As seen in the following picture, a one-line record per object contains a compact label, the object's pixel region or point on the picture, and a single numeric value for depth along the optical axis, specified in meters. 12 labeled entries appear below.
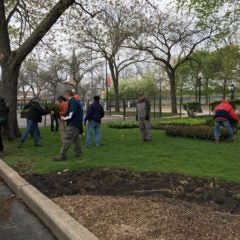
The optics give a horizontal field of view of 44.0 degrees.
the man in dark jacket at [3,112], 9.33
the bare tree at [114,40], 12.34
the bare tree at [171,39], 24.52
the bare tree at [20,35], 10.06
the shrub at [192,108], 20.80
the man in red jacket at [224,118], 9.29
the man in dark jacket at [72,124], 7.07
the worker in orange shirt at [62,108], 8.78
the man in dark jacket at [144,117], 9.52
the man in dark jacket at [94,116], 9.02
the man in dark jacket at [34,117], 9.28
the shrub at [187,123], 11.70
